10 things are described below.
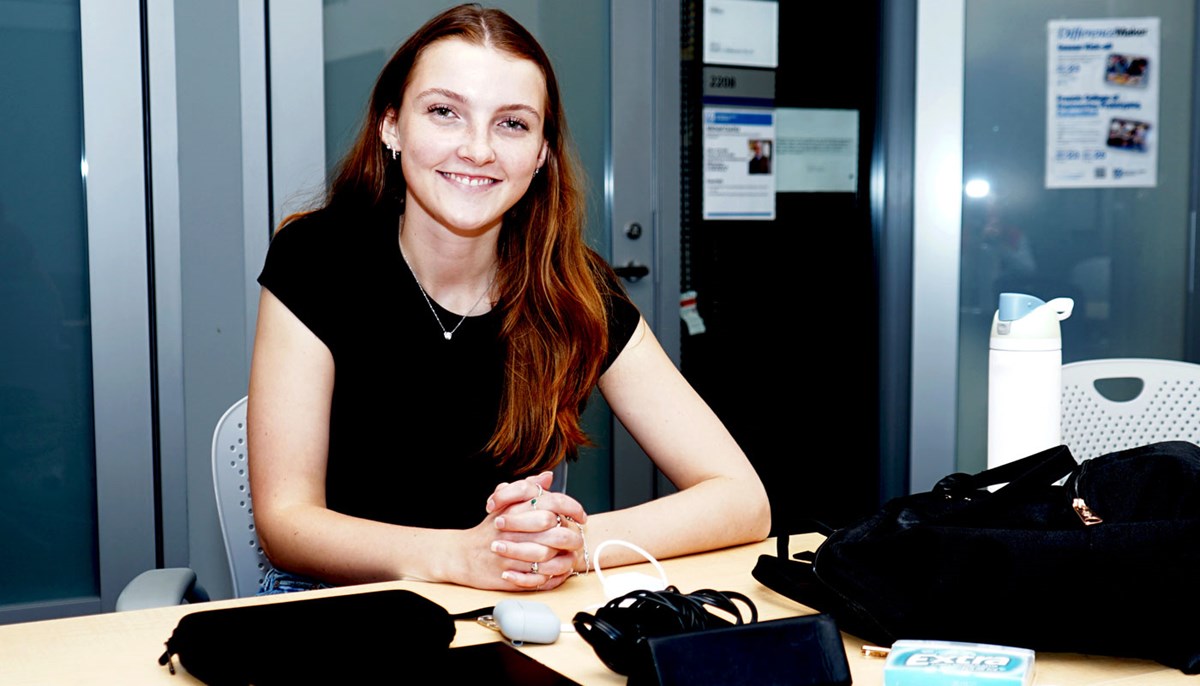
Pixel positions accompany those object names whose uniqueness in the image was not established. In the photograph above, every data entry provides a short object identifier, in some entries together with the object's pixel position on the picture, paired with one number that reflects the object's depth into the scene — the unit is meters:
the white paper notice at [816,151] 3.69
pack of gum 0.84
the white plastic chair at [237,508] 1.62
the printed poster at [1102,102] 3.24
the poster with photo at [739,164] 3.54
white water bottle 1.13
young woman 1.54
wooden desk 0.93
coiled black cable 0.91
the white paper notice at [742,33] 3.48
